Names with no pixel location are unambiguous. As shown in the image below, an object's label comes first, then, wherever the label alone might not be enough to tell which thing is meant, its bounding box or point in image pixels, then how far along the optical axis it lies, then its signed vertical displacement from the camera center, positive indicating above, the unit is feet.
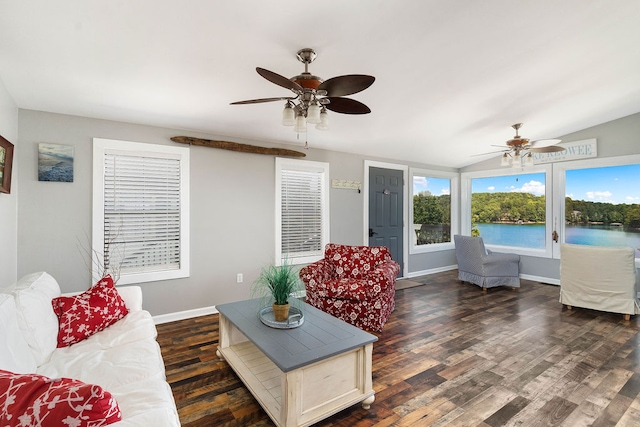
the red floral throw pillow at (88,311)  6.59 -2.32
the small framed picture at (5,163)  7.75 +1.34
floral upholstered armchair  10.69 -2.68
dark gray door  17.57 +0.25
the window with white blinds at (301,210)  14.35 +0.20
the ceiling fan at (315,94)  5.96 +2.63
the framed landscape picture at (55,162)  9.58 +1.66
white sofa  4.51 -2.79
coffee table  5.68 -3.23
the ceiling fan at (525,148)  13.09 +3.04
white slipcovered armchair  11.83 -2.65
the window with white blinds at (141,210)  10.57 +0.14
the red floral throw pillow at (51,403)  2.32 -1.53
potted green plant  7.43 -1.91
